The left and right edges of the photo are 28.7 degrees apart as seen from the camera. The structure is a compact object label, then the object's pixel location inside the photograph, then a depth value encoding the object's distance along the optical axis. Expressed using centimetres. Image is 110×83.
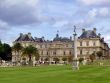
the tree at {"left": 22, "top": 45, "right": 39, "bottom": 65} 9356
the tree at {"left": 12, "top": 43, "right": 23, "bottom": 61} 9816
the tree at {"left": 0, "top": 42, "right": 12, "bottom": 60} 10122
